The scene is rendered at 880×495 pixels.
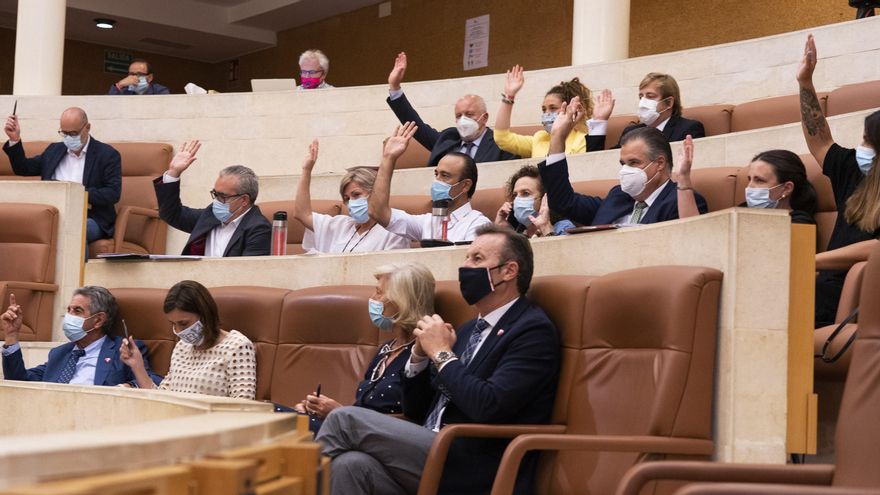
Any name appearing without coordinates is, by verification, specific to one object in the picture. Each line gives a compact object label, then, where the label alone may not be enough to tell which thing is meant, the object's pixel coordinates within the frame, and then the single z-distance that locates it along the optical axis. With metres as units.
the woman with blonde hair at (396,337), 3.66
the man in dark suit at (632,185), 4.04
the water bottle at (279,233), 4.93
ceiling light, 11.87
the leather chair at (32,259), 5.30
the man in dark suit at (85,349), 4.53
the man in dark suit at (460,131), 5.85
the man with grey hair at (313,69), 7.66
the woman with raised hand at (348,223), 4.89
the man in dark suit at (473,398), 3.05
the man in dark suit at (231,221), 5.13
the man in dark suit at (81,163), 6.47
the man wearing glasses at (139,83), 8.41
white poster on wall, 10.46
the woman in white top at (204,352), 4.14
